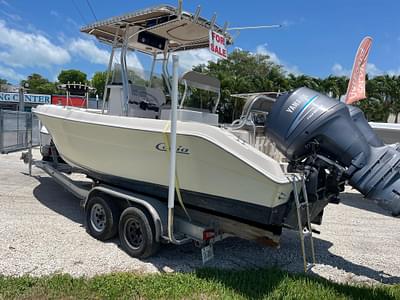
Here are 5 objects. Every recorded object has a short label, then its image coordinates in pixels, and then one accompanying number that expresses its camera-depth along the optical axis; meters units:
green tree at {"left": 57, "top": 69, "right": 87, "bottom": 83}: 75.39
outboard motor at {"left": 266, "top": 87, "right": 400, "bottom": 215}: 3.64
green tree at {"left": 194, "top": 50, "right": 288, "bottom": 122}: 26.95
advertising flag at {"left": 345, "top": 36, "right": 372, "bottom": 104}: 11.95
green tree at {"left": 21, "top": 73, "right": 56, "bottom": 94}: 69.62
